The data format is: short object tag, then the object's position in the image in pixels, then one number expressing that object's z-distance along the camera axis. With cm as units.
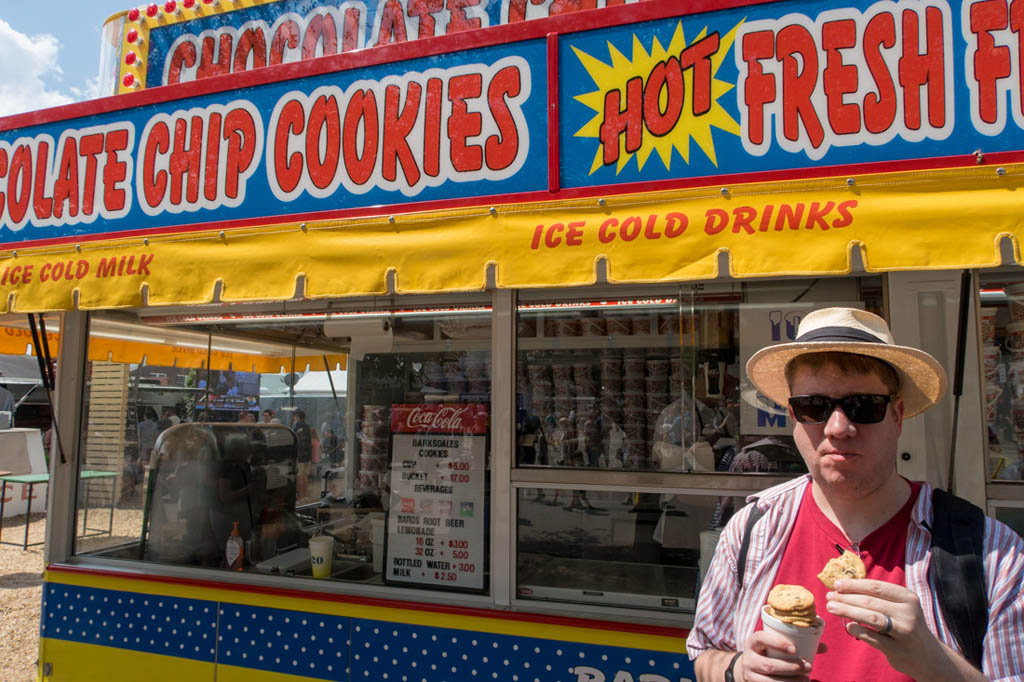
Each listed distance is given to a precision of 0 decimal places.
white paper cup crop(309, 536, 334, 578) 364
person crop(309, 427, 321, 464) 417
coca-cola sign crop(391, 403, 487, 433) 352
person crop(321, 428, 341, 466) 410
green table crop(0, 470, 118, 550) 864
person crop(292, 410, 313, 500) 421
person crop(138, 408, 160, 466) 436
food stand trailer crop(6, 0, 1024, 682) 245
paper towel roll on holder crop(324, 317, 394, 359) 407
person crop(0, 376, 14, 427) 1766
